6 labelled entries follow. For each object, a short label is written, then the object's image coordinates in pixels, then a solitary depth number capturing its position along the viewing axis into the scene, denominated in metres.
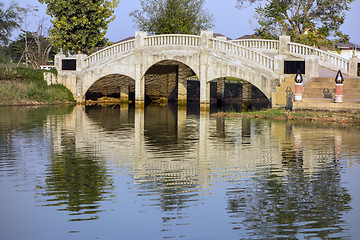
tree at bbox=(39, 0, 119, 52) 48.44
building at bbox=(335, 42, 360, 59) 76.64
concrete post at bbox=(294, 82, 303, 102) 29.19
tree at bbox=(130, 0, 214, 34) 53.43
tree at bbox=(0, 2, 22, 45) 64.31
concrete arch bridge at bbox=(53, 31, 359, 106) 34.25
